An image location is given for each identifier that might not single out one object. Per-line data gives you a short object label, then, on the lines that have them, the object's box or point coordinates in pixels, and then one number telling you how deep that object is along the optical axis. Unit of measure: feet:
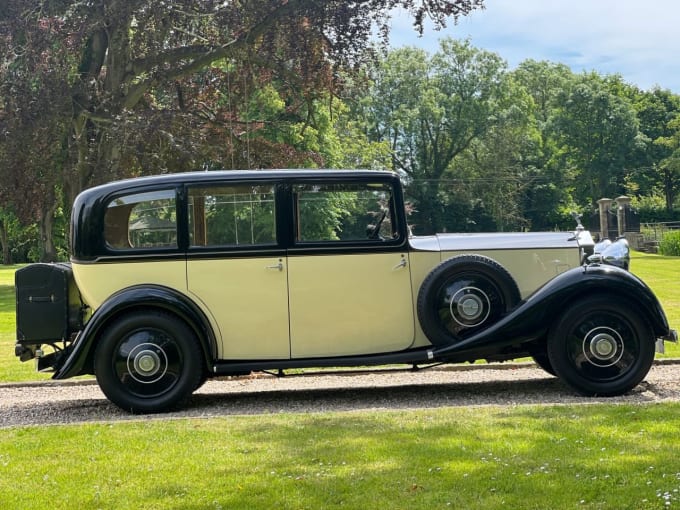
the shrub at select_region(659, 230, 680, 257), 131.75
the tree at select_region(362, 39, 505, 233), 213.05
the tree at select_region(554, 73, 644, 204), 220.43
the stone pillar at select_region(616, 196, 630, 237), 144.38
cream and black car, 23.82
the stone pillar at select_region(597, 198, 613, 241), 116.98
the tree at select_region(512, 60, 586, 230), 216.13
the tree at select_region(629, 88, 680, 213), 193.50
